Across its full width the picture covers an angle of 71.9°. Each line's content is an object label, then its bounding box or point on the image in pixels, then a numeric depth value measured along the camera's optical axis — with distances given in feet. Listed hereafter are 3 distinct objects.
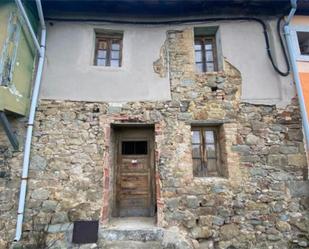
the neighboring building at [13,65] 12.16
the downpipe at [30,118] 12.40
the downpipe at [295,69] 13.82
